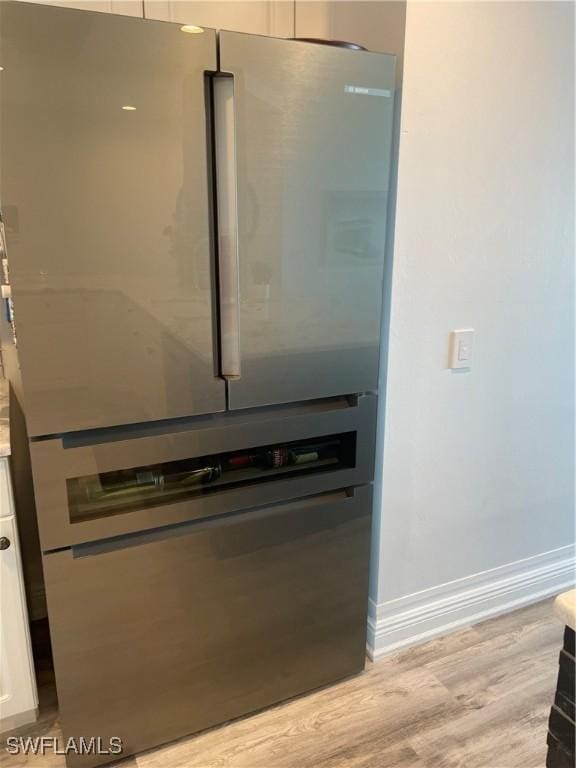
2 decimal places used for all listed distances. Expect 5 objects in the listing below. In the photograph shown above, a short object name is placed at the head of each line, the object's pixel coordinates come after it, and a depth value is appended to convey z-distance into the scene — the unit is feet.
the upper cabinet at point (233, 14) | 5.92
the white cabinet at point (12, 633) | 4.83
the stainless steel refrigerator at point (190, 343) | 4.03
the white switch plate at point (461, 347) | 6.17
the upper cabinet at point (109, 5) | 5.53
